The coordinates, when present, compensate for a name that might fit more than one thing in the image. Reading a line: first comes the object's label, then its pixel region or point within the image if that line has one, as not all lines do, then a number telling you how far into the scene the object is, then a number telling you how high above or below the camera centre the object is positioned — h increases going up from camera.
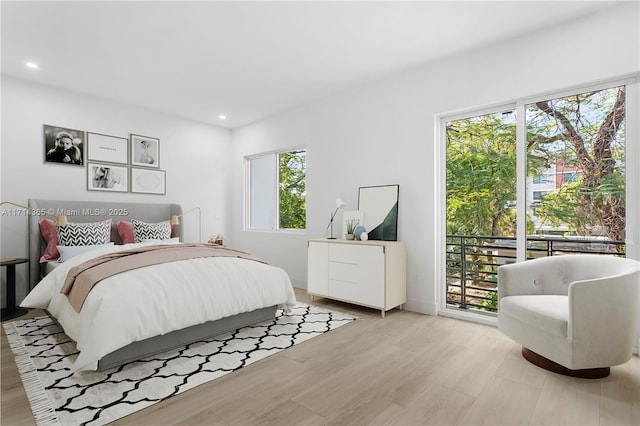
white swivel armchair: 1.98 -0.65
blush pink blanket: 2.33 -0.38
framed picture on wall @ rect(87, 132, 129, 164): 4.30 +0.83
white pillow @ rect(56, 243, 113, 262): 3.51 -0.40
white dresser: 3.37 -0.61
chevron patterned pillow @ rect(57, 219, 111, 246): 3.69 -0.24
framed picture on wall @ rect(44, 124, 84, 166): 3.97 +0.79
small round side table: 3.32 -0.80
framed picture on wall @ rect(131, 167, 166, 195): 4.70 +0.44
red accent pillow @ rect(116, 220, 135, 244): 4.16 -0.24
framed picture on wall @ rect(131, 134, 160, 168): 4.69 +0.86
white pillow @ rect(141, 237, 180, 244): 4.24 -0.34
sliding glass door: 2.66 +0.25
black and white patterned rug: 1.76 -0.99
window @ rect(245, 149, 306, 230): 4.97 +0.35
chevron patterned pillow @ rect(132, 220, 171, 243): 4.29 -0.23
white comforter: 2.05 -0.62
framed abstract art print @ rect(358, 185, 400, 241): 3.70 +0.04
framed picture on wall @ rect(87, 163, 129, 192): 4.31 +0.45
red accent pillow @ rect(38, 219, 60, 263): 3.65 -0.28
